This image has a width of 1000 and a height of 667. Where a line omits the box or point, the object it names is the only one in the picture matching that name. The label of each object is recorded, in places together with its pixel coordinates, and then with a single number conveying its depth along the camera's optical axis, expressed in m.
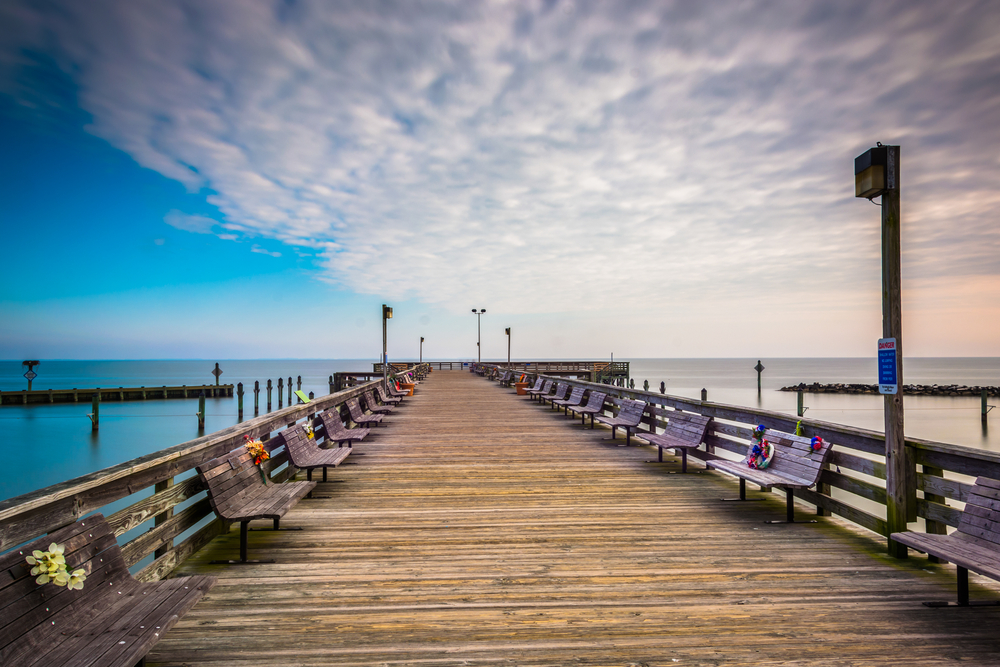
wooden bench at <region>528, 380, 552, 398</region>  16.92
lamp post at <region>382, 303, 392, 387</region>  16.90
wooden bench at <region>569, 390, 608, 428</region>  10.73
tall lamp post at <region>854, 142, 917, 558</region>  3.89
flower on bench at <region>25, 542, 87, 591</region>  2.11
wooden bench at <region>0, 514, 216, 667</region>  2.00
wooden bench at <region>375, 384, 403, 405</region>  14.30
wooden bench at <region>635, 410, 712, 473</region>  6.64
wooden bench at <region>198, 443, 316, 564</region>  3.76
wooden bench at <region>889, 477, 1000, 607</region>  2.86
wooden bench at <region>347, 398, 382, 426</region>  9.87
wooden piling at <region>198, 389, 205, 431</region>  27.56
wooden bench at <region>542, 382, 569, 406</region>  14.20
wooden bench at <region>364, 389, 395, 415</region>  12.40
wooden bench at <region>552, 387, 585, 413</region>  12.66
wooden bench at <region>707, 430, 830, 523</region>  4.64
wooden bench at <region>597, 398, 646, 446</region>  8.52
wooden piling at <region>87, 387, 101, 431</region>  26.55
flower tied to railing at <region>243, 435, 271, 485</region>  4.70
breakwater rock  47.69
